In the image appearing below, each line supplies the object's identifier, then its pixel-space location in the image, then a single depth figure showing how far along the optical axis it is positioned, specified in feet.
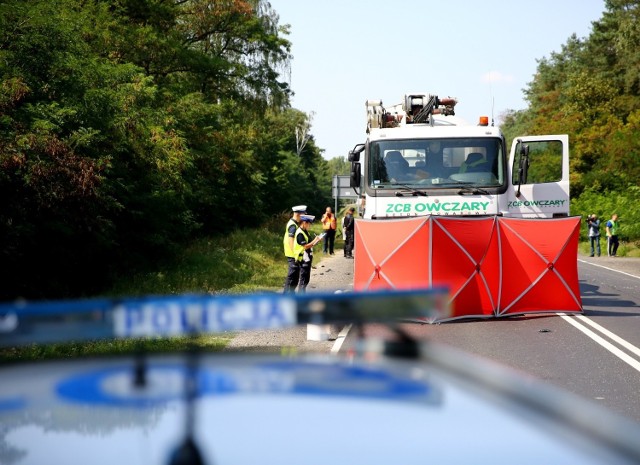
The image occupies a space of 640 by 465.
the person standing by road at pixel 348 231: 115.34
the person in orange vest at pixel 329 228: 118.11
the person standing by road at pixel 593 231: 132.26
